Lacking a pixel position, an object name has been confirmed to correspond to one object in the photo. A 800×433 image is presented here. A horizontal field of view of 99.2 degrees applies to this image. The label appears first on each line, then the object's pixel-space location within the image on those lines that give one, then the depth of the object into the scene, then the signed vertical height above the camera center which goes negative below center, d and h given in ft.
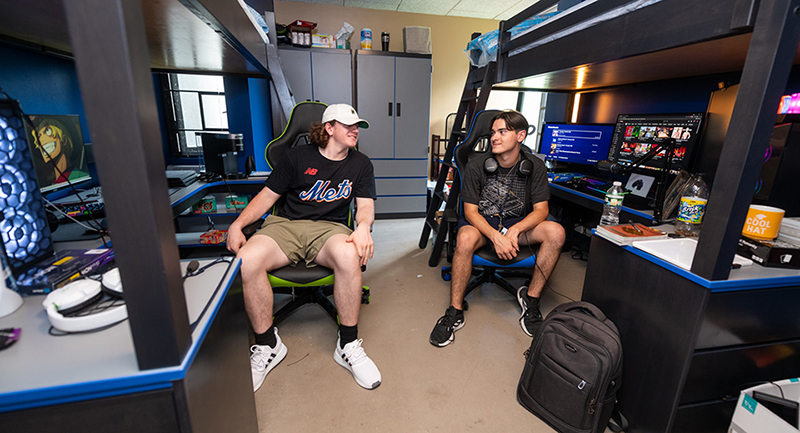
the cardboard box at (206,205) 9.41 -2.11
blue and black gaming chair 7.54 -0.53
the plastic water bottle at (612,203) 6.05 -1.12
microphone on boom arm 5.68 -0.44
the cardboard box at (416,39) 12.80 +3.49
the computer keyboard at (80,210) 5.51 -1.37
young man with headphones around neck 6.42 -1.60
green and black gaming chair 5.43 -2.22
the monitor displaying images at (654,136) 6.69 +0.11
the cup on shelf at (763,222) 4.10 -0.92
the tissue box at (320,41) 12.39 +3.21
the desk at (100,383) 1.97 -1.52
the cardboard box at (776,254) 3.70 -1.17
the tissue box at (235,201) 9.64 -2.01
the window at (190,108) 13.61 +0.76
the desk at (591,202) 6.20 -1.36
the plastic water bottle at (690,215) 4.96 -1.04
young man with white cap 5.26 -1.69
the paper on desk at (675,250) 3.84 -1.28
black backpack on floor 4.11 -2.85
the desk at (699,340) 3.56 -2.16
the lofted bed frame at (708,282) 3.12 -1.54
